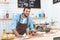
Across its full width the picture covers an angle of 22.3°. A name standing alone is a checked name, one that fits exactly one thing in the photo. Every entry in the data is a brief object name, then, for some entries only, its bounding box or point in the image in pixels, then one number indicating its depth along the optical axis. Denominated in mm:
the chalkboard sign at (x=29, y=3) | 2128
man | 2113
